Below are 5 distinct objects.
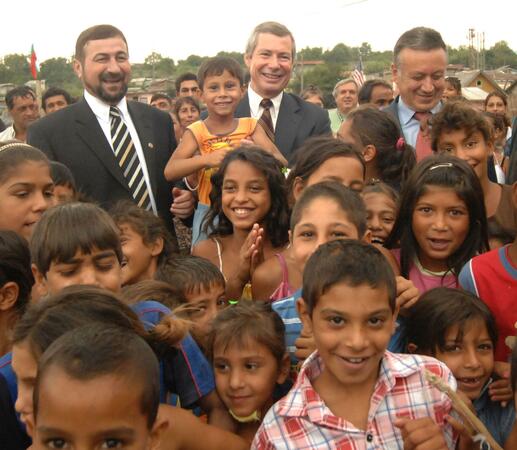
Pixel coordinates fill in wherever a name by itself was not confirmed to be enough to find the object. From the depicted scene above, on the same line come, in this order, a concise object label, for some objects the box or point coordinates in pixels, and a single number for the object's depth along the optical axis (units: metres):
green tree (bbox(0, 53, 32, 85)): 53.36
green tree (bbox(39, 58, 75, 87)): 47.28
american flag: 12.30
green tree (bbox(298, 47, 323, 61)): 66.99
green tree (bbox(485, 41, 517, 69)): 62.97
